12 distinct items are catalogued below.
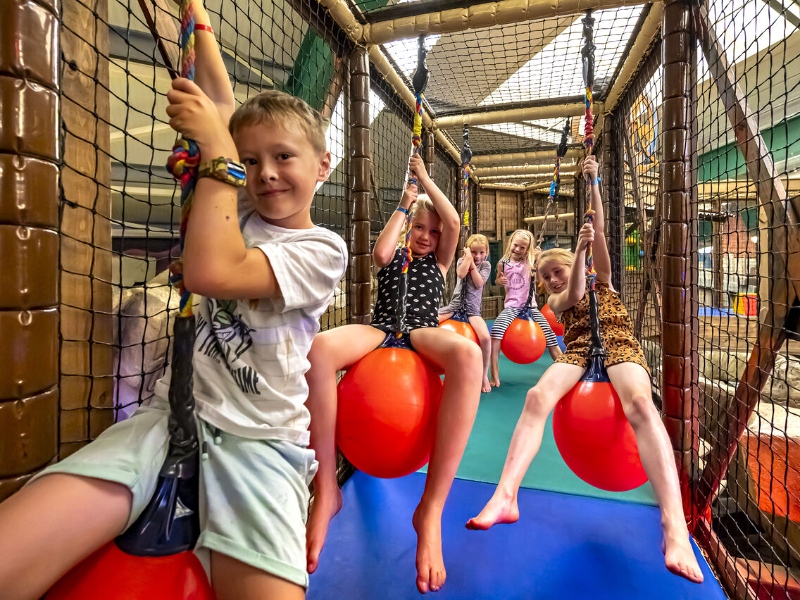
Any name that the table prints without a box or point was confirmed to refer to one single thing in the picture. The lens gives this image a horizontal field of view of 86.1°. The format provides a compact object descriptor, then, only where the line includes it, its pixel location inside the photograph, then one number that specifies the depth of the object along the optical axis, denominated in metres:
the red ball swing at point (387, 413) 1.03
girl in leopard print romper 1.22
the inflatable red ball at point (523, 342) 3.03
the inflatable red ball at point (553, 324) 4.62
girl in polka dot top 1.06
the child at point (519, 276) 3.72
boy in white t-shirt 0.54
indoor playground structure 0.56
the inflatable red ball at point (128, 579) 0.53
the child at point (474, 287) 3.14
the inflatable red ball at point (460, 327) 2.50
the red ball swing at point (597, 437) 1.28
